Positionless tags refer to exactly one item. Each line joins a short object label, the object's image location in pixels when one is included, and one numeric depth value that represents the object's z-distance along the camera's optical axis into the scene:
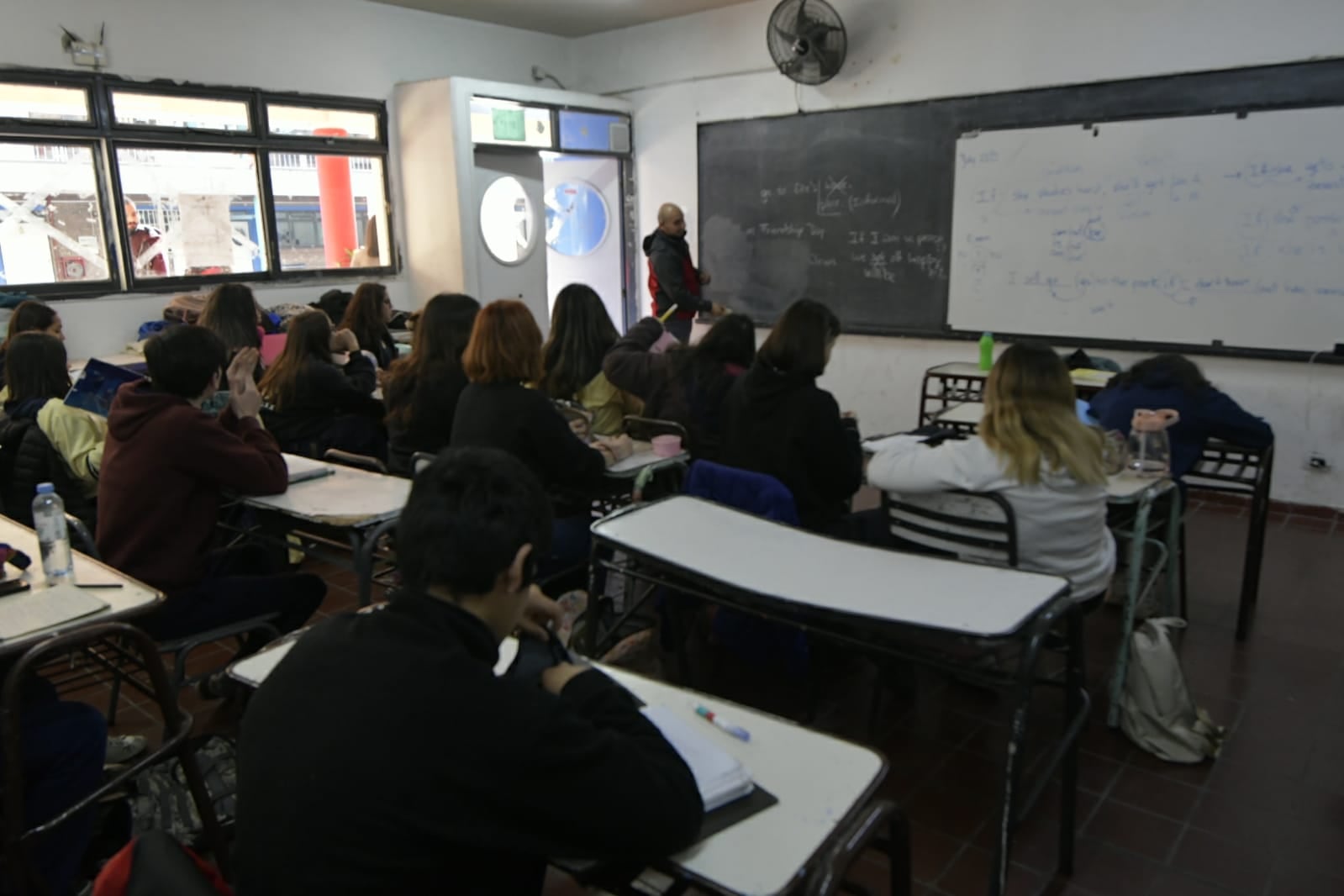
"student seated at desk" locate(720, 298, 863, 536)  2.61
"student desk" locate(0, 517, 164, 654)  1.69
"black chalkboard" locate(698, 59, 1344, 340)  5.02
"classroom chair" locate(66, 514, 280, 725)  2.26
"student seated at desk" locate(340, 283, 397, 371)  4.75
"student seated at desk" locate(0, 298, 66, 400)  3.86
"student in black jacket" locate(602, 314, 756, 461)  3.17
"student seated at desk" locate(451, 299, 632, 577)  2.64
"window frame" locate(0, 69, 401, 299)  4.73
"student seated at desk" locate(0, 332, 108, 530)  2.90
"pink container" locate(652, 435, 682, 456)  3.04
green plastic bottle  4.94
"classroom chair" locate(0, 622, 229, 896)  1.53
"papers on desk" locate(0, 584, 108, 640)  1.71
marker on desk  1.33
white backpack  2.36
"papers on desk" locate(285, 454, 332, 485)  2.79
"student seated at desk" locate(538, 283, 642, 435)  3.40
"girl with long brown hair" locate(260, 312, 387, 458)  3.63
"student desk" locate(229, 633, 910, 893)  1.07
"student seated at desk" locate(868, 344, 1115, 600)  2.11
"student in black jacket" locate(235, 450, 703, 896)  0.91
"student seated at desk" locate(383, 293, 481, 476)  3.18
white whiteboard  4.30
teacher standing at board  5.98
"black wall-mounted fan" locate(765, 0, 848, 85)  5.63
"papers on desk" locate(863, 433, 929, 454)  2.35
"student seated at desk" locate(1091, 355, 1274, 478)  2.92
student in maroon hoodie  2.27
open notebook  1.15
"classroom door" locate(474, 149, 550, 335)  6.28
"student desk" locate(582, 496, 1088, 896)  1.61
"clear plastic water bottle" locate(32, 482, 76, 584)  1.95
